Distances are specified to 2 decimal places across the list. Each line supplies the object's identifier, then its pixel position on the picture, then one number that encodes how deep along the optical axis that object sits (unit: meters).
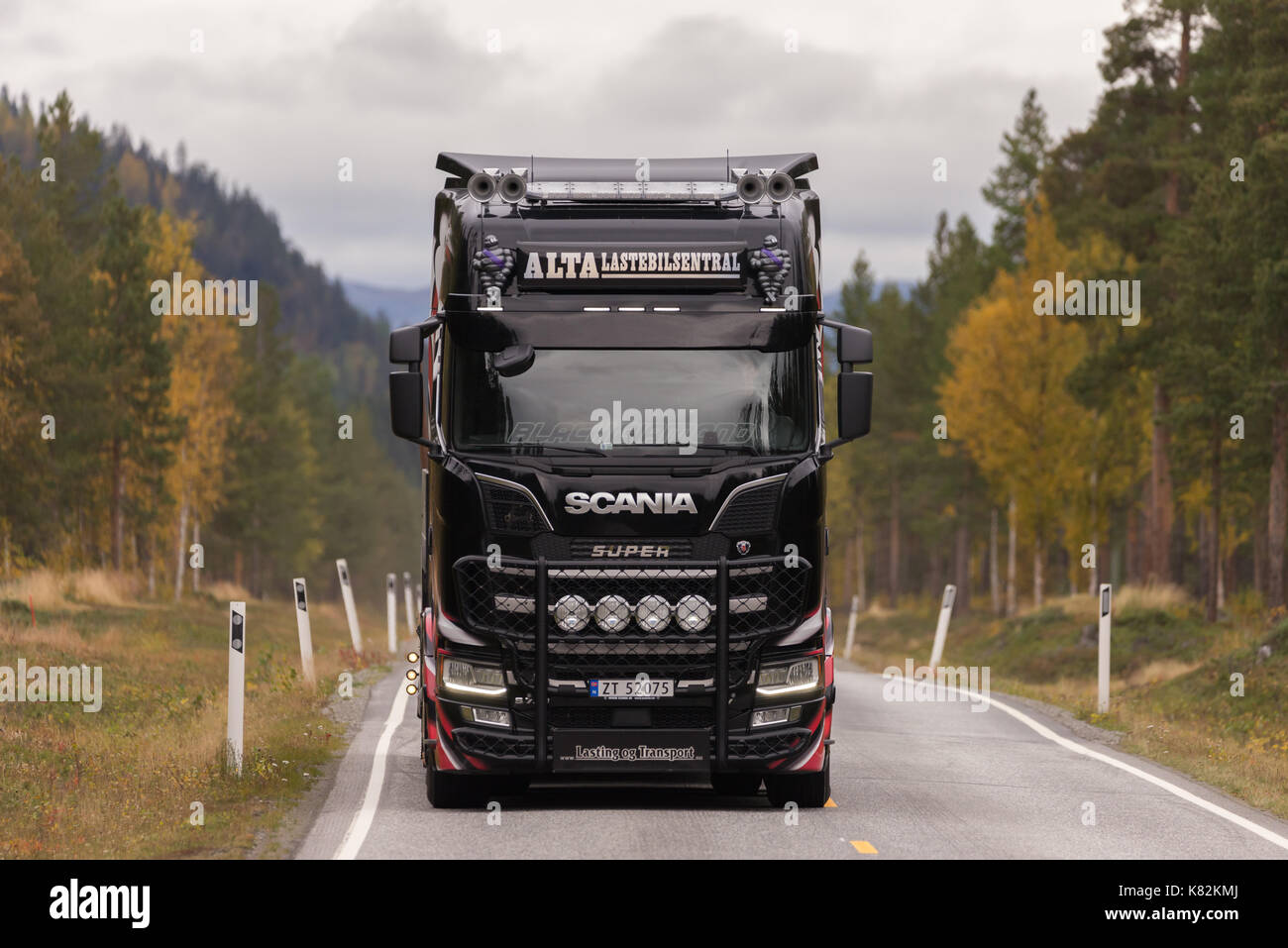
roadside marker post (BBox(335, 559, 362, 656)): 22.78
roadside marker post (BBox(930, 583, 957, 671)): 26.34
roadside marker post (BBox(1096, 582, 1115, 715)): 17.80
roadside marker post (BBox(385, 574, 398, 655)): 26.10
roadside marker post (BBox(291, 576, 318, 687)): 18.54
